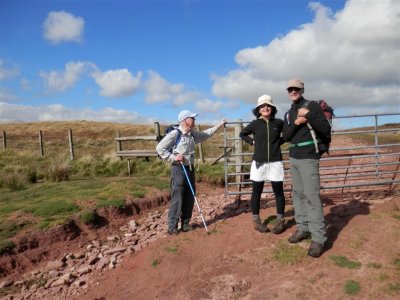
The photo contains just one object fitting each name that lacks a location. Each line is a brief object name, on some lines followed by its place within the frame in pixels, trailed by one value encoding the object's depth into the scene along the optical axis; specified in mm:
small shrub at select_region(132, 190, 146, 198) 9117
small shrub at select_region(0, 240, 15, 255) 6364
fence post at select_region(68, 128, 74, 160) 17648
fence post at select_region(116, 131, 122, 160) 16272
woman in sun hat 5699
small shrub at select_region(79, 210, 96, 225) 7656
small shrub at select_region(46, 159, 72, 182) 12031
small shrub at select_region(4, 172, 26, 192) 10711
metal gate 7316
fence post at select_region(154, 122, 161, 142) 14375
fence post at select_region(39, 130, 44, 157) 19817
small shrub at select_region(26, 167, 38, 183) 11984
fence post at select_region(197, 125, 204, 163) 14798
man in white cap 6191
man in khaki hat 4875
